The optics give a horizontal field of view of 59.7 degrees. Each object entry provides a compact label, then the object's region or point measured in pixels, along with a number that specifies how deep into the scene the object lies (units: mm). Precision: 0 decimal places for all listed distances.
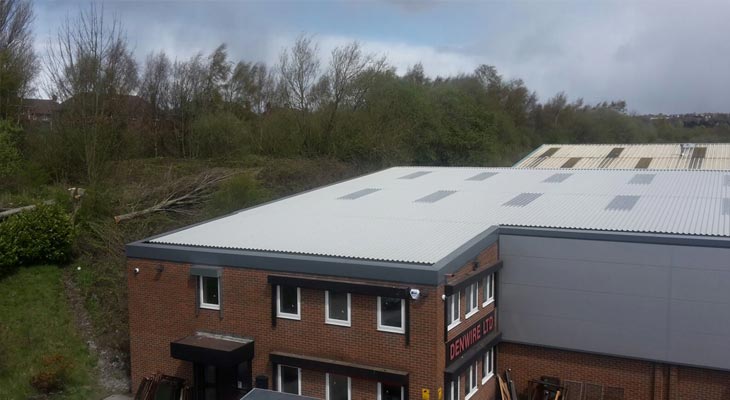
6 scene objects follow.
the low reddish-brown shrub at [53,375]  15805
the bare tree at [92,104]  26516
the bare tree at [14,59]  28422
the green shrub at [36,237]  20531
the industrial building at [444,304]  13961
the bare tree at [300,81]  40438
